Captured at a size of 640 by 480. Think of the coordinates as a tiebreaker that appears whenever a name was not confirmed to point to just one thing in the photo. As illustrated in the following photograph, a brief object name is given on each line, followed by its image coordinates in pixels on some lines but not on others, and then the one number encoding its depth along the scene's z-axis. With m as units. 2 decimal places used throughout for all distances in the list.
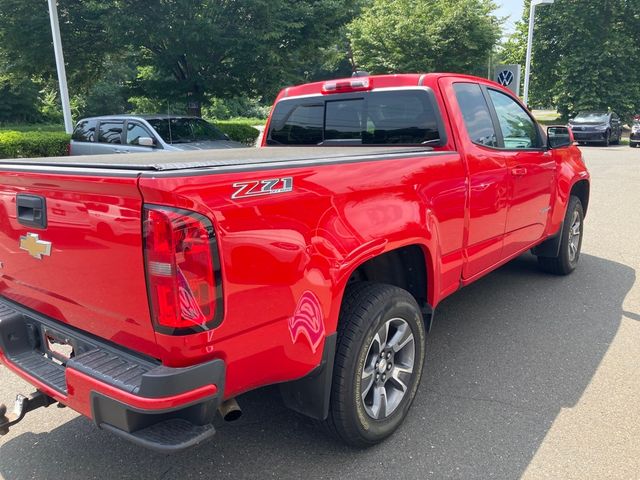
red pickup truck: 1.89
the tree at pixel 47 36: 13.47
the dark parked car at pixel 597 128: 23.78
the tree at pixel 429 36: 29.30
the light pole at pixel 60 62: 12.31
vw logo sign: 15.48
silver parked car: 10.27
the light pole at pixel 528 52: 19.62
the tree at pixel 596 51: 29.70
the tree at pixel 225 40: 13.02
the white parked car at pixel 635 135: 22.64
